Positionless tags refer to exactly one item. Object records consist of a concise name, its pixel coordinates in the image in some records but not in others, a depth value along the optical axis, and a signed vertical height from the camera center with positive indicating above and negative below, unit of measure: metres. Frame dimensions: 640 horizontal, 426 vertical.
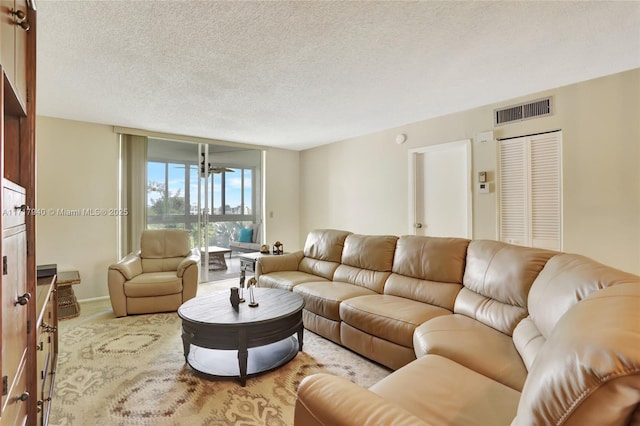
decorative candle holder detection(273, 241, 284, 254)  4.54 -0.50
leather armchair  3.63 -0.75
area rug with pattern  1.89 -1.20
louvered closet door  3.26 +0.25
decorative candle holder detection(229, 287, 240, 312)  2.58 -0.69
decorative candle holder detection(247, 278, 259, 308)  2.59 -0.70
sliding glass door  5.01 +0.45
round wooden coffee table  2.23 -0.87
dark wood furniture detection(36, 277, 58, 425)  1.54 -0.76
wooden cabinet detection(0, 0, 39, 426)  0.95 -0.02
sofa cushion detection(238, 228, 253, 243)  6.08 -0.41
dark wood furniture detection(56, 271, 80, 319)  3.56 -0.95
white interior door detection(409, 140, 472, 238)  4.00 +0.33
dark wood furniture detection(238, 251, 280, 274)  4.32 -0.63
